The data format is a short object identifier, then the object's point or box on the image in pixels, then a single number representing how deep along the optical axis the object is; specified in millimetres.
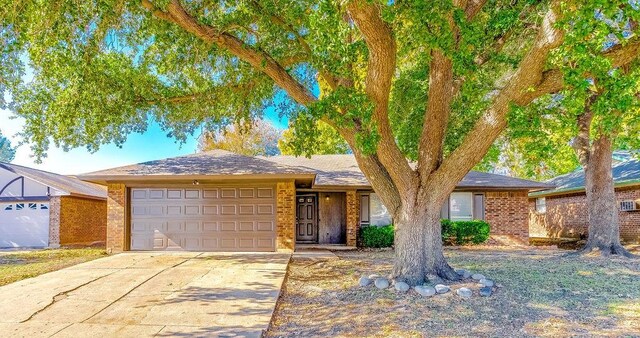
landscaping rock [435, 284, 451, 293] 6387
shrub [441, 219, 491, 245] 14273
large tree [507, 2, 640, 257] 4965
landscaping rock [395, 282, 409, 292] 6547
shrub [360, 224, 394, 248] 14062
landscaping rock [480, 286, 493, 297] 6307
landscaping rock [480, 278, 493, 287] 6715
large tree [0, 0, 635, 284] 6168
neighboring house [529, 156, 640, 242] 15586
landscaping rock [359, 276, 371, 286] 7168
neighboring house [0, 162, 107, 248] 15812
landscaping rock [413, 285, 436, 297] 6305
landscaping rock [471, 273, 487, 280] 7089
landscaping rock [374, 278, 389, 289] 6840
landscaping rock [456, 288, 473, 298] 6184
